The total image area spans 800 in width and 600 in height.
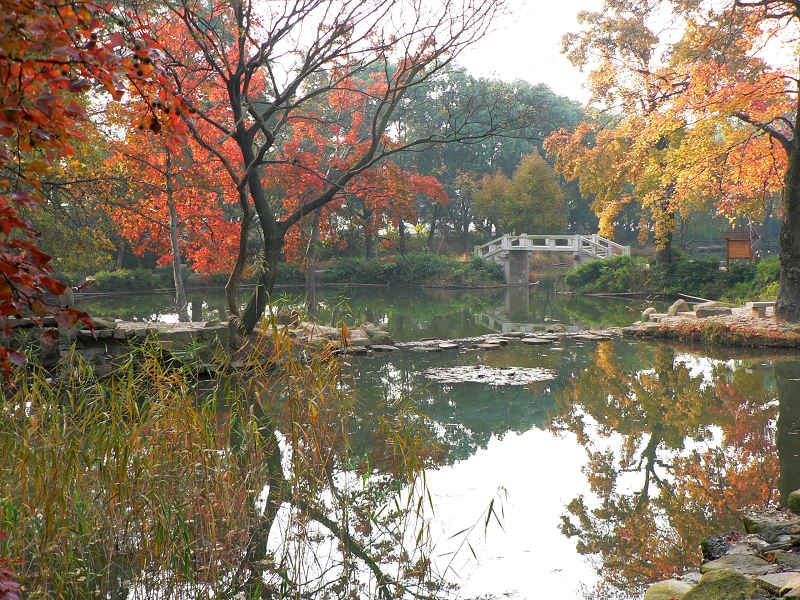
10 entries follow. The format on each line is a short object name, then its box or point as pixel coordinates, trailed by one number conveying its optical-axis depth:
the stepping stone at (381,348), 10.22
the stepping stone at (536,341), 11.12
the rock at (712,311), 12.14
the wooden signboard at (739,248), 17.56
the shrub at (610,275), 21.17
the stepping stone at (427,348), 10.30
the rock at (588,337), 11.38
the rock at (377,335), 10.66
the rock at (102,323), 7.48
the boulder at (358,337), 10.26
